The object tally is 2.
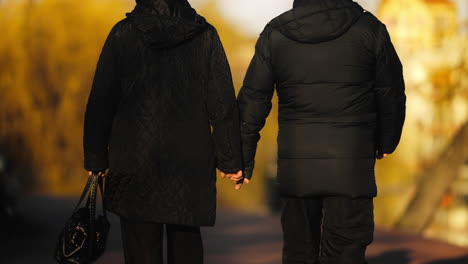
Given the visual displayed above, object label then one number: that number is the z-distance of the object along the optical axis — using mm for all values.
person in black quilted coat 9469
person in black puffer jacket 10156
